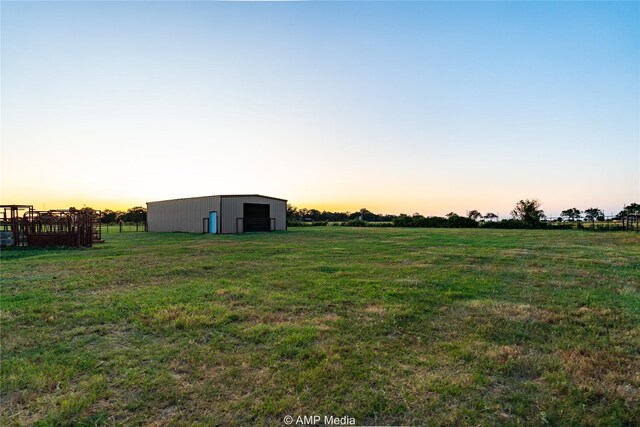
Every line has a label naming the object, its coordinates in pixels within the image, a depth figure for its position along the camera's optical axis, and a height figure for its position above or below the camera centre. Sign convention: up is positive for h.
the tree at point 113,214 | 63.22 +1.94
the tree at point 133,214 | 52.11 +1.71
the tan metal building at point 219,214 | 28.77 +0.83
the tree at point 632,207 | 48.90 +1.68
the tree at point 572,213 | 64.62 +1.13
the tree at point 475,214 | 53.38 +0.96
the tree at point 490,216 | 53.81 +0.59
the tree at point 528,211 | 46.00 +1.16
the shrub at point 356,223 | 55.46 -0.39
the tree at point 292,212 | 69.44 +2.08
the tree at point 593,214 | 59.78 +0.84
